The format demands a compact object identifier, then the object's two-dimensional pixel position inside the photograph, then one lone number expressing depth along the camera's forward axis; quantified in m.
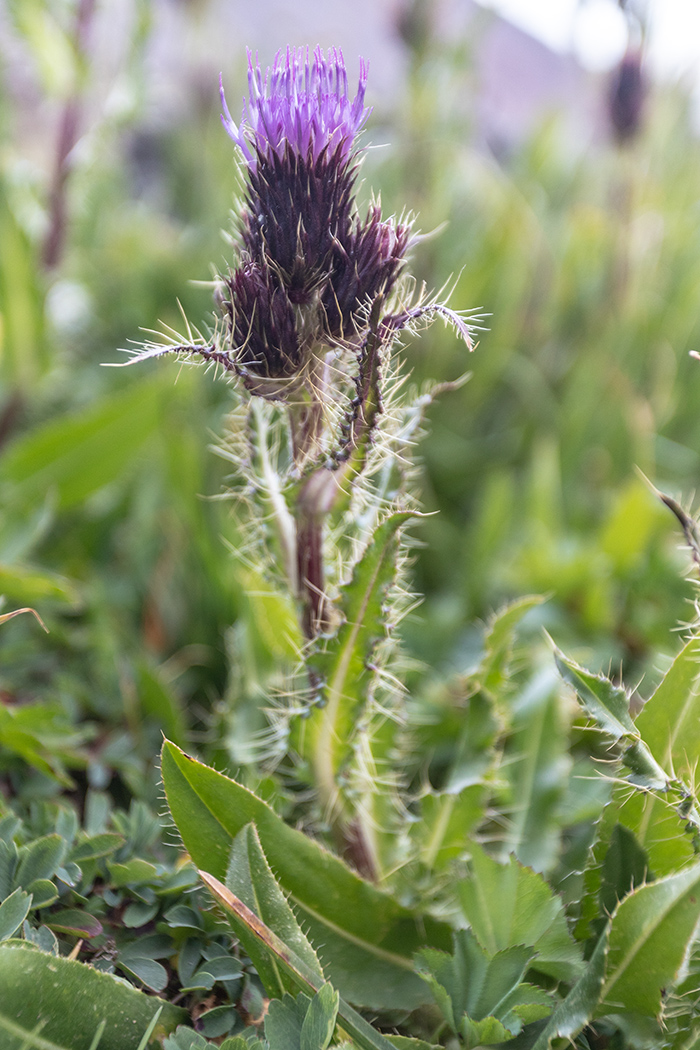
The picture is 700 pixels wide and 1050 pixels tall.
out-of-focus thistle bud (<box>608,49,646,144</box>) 0.72
